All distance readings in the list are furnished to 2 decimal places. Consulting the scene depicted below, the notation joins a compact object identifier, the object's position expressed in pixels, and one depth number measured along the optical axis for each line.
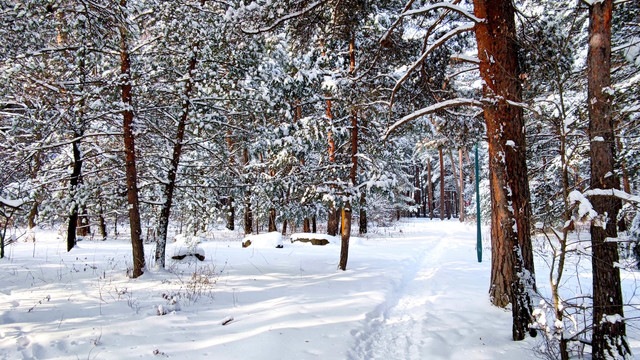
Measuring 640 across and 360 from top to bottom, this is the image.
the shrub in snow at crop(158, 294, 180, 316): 4.74
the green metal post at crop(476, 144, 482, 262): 10.20
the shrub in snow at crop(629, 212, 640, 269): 6.68
